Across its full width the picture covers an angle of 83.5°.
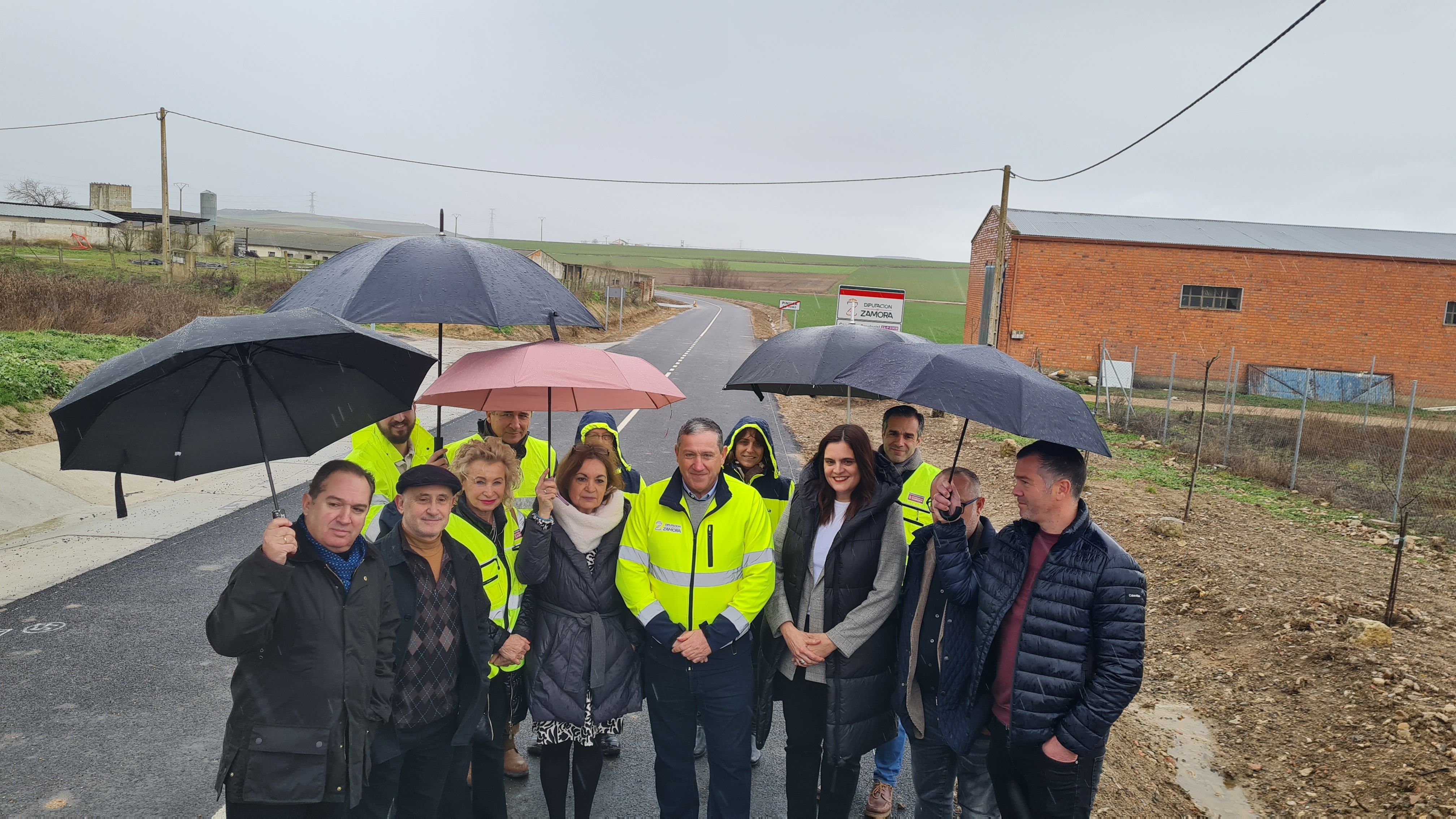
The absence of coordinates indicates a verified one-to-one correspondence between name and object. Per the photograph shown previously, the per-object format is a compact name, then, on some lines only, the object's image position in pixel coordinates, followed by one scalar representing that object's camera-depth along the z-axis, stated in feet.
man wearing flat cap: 9.74
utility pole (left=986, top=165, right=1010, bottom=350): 53.52
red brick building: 86.79
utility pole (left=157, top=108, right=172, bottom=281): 89.66
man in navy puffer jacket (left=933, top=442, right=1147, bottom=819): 8.95
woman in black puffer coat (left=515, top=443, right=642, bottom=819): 10.89
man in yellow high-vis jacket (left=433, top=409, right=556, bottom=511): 15.15
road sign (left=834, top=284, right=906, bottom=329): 52.65
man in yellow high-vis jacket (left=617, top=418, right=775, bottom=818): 10.89
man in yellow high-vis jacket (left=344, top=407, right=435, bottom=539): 14.06
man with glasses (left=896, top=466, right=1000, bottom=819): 10.23
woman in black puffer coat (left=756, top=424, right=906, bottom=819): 10.89
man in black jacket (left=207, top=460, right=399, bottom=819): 7.95
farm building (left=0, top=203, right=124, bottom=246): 167.43
